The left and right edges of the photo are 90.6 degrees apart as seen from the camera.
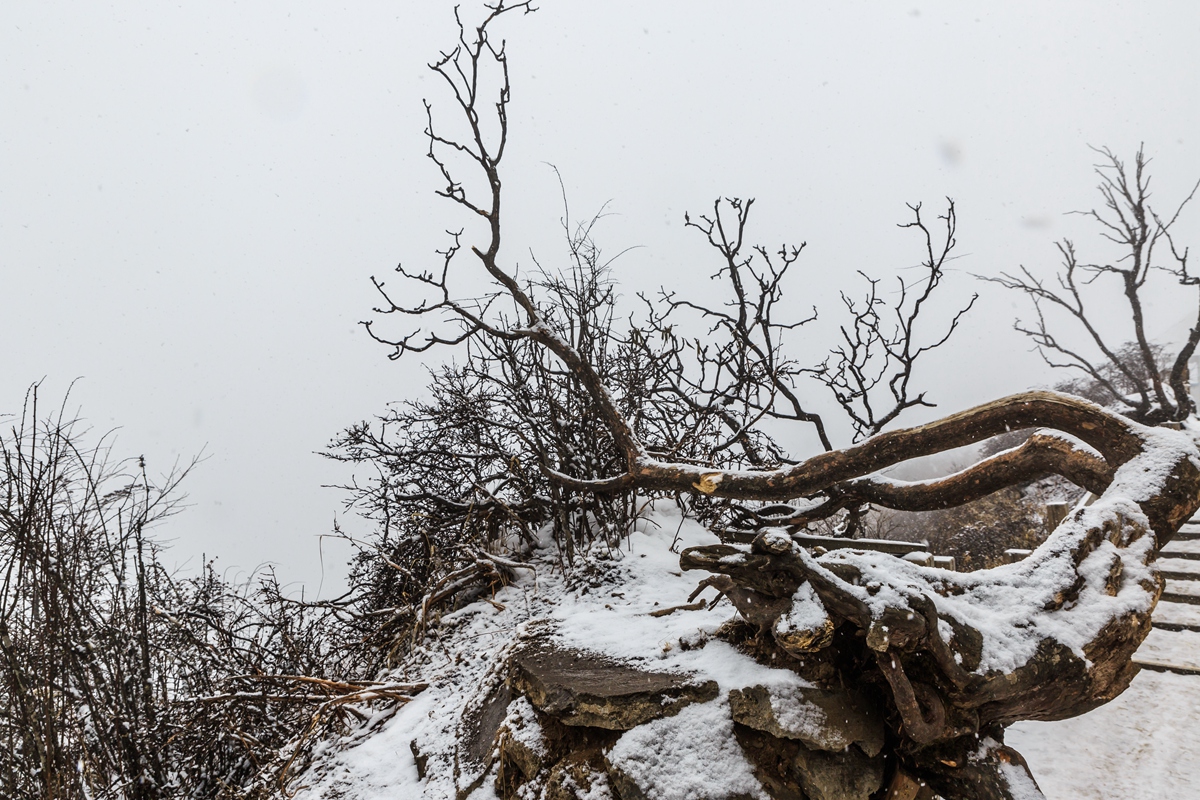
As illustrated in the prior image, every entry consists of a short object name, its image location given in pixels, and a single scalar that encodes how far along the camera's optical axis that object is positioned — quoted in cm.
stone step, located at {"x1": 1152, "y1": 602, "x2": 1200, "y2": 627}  526
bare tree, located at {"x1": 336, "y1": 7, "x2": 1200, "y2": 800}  207
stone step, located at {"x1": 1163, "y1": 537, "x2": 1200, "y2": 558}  642
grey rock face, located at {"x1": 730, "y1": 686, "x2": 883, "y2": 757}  202
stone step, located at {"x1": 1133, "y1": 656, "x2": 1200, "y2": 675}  449
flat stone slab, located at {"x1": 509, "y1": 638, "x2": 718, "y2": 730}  229
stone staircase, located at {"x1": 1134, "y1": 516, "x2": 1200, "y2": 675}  469
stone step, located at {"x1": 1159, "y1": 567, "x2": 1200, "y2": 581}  583
